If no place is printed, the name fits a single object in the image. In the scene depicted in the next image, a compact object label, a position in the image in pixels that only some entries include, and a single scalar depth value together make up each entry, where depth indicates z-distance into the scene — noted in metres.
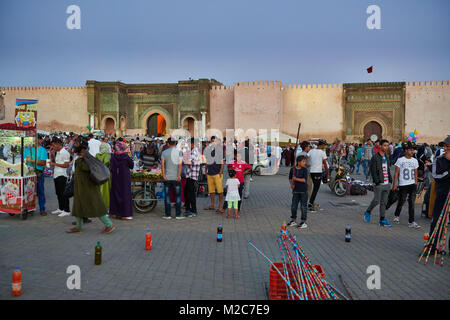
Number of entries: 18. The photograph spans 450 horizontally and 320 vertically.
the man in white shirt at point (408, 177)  6.75
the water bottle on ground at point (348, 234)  5.63
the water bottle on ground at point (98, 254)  4.42
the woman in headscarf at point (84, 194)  5.87
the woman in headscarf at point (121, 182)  7.08
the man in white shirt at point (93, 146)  10.21
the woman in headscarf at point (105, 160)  7.37
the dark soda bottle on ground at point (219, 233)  5.51
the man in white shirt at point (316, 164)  8.05
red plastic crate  3.44
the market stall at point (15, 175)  6.91
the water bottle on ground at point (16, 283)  3.46
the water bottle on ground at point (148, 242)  5.05
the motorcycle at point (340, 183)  10.67
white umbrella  19.88
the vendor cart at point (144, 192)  7.61
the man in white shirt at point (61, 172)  7.33
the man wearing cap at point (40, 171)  7.34
